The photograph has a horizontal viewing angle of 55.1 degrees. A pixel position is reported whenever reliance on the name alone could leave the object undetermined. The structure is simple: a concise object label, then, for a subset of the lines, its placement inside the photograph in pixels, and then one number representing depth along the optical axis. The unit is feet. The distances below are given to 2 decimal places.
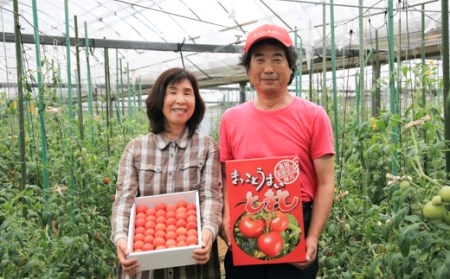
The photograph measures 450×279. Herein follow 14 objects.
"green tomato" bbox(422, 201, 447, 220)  3.65
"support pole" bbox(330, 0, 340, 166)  9.71
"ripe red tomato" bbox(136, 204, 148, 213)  5.32
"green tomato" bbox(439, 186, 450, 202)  3.54
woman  5.53
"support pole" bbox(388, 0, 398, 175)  6.52
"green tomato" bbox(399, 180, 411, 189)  4.29
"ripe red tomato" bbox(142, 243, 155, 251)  4.83
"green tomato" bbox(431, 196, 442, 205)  3.62
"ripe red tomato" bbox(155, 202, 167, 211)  5.35
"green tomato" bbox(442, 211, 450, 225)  3.68
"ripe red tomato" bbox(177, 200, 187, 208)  5.33
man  5.09
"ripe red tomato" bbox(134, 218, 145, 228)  5.16
